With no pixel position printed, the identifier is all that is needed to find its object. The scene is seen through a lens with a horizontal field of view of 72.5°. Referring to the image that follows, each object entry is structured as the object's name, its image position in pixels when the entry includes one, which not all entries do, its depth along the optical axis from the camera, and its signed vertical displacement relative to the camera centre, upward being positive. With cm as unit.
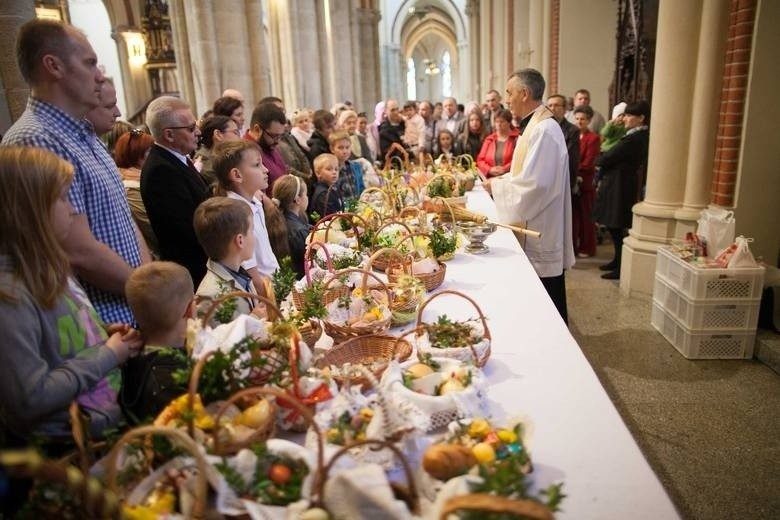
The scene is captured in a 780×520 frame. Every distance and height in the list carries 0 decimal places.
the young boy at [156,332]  162 -64
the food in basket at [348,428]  140 -79
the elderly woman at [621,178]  591 -72
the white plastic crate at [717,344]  391 -169
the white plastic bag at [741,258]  379 -103
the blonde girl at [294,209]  358 -55
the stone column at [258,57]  811 +106
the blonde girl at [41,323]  140 -50
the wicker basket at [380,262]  315 -80
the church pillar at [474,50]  2303 +309
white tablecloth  136 -92
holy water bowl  357 -76
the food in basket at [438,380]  164 -79
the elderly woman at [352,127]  673 -3
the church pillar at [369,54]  2020 +263
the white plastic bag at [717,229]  393 -87
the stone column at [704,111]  430 -1
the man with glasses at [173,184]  281 -27
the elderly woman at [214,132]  367 -2
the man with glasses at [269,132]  415 -3
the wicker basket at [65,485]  86 -63
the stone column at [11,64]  376 +52
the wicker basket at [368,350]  199 -84
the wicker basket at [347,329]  214 -81
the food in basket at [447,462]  130 -81
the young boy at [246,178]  290 -26
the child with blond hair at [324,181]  444 -45
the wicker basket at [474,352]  185 -79
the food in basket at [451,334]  194 -77
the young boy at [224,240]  228 -47
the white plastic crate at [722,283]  379 -121
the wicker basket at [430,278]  281 -80
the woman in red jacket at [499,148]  621 -35
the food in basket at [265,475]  123 -80
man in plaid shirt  204 +0
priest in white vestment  378 -49
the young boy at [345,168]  518 -43
